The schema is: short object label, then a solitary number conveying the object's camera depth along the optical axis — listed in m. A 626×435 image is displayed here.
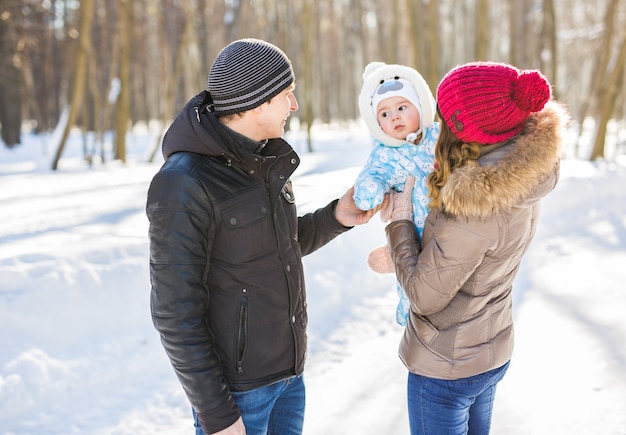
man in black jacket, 1.53
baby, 2.12
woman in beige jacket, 1.66
